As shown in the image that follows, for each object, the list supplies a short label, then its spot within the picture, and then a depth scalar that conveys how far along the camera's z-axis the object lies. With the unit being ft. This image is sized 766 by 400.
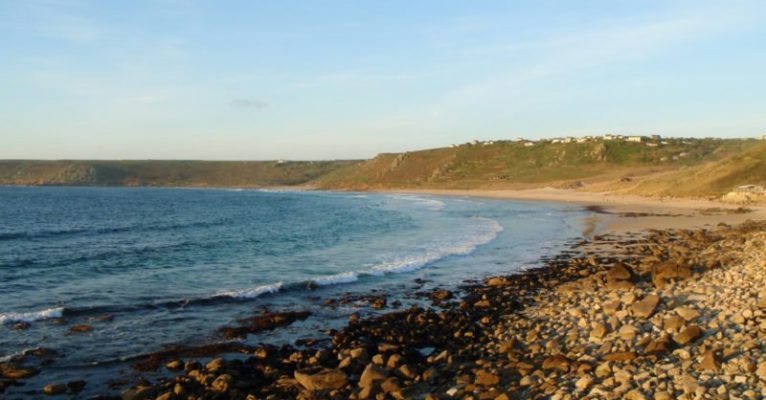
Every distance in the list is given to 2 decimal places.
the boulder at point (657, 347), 34.45
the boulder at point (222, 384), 35.01
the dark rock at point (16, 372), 38.06
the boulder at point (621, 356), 33.97
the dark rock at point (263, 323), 48.83
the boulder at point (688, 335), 35.70
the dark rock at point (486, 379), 32.99
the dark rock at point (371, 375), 34.14
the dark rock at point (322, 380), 34.60
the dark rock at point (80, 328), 49.25
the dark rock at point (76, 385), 36.22
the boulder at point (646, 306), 42.53
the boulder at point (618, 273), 57.98
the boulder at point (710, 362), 30.18
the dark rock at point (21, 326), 50.03
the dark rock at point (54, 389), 35.58
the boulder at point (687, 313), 39.60
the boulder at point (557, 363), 34.17
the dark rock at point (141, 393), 34.24
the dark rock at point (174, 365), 39.88
